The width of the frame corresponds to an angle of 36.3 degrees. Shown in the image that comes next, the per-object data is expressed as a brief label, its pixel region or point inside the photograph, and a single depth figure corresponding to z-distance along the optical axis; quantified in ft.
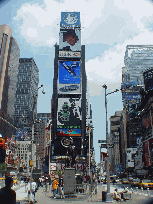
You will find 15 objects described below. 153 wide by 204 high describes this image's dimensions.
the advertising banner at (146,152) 235.81
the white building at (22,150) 610.28
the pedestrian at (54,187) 78.02
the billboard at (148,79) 278.93
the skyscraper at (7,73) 556.10
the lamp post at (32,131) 73.63
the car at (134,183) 145.02
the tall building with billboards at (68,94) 327.47
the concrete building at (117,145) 632.38
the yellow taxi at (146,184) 123.35
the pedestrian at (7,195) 22.47
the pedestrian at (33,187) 65.36
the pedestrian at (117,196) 70.55
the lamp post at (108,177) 64.37
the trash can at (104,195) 66.60
